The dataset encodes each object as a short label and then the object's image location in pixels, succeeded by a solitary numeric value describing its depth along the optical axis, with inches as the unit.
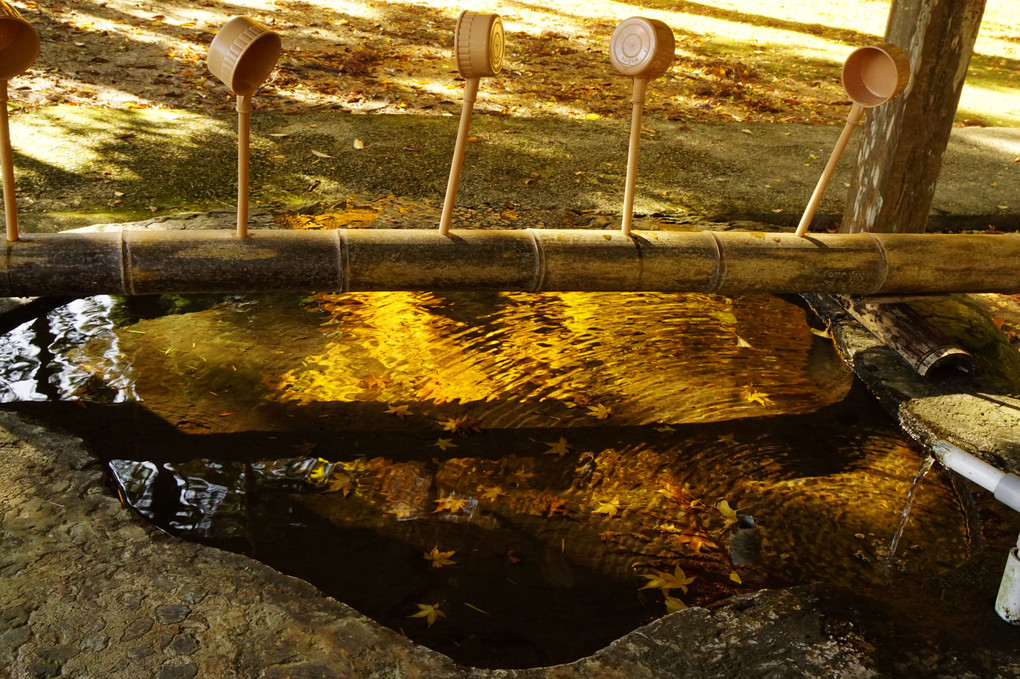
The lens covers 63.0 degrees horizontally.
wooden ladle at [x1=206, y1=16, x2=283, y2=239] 90.5
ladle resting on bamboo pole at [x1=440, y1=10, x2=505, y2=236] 97.7
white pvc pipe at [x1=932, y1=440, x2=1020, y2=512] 77.2
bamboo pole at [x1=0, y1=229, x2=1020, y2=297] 110.2
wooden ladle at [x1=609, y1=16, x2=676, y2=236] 102.4
